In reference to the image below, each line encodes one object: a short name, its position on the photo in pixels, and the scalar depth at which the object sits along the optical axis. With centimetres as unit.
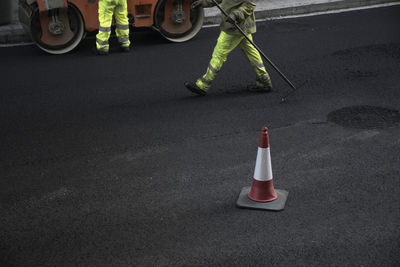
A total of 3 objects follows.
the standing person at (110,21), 890
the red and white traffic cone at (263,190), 452
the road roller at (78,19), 908
